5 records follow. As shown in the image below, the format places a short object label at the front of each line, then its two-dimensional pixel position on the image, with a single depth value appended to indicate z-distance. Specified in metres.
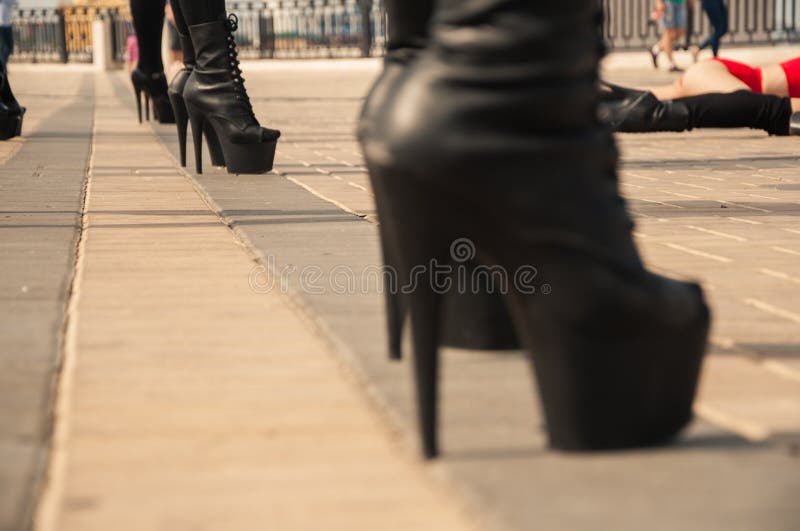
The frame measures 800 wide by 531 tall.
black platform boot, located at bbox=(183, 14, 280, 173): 6.23
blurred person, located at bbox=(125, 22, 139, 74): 26.97
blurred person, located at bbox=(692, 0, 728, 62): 20.42
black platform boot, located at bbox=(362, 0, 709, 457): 1.83
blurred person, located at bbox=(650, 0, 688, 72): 21.58
